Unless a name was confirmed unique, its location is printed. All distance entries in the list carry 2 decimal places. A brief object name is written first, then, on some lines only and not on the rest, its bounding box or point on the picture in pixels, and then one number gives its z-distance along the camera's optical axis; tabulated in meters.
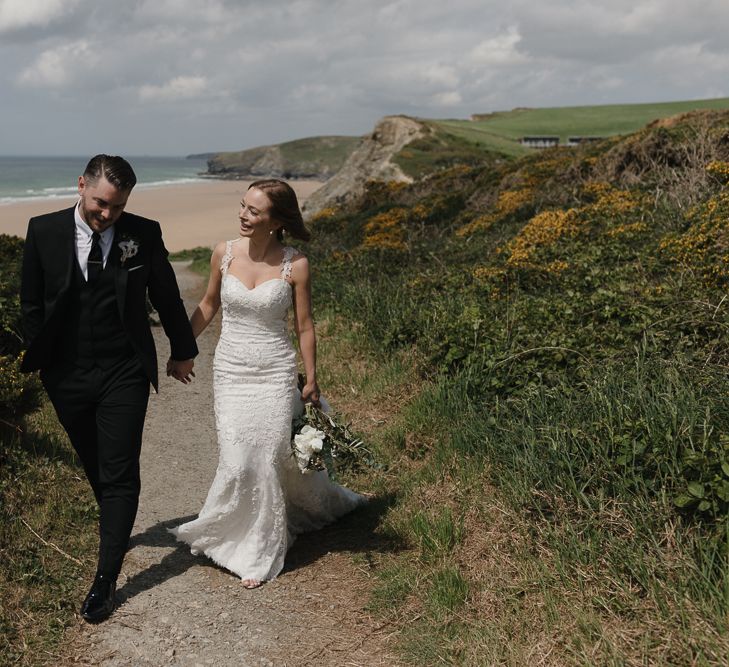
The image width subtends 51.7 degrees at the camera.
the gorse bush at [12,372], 5.72
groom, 3.95
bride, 4.52
